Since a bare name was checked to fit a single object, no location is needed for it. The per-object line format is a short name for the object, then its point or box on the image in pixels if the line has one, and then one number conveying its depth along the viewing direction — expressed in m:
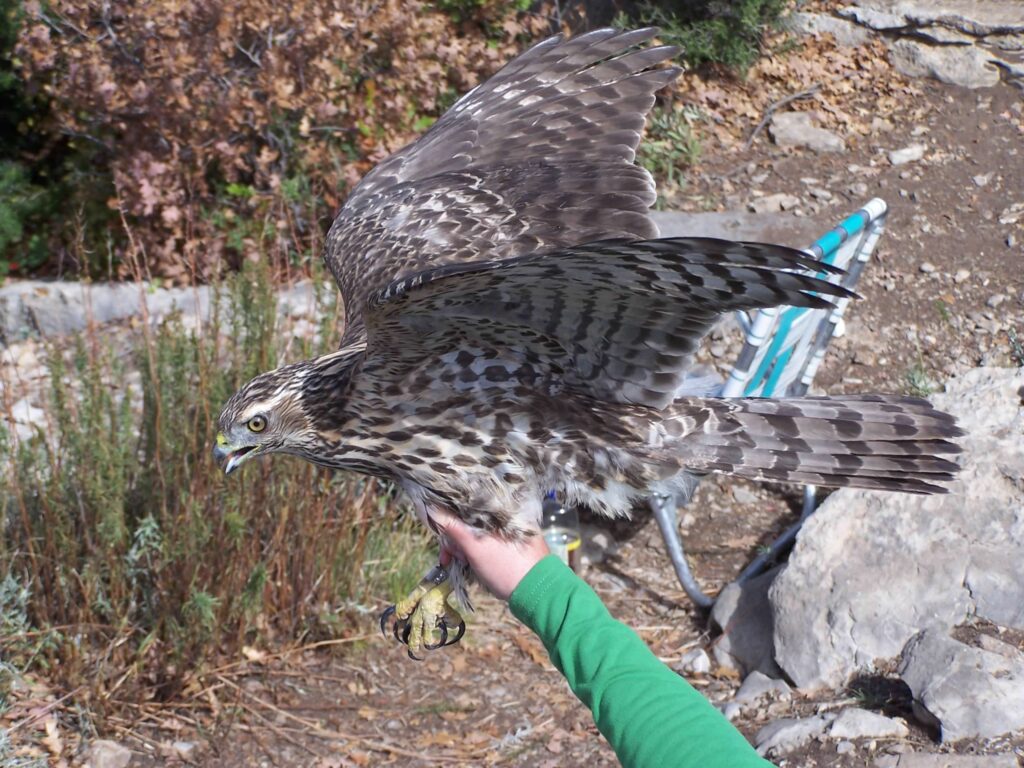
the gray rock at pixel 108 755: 4.48
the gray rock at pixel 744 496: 5.91
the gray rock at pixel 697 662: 4.97
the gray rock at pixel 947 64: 8.30
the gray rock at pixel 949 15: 8.33
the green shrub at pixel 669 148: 7.98
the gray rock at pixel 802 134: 8.12
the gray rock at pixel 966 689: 3.71
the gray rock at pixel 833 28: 8.71
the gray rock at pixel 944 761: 3.55
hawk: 2.73
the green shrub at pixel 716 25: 8.21
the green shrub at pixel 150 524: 4.48
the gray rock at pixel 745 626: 4.86
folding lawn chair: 4.61
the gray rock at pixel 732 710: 4.52
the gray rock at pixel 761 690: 4.50
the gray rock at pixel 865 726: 3.94
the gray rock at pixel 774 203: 7.59
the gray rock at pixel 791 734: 4.05
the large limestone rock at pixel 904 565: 4.27
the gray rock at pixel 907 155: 7.85
